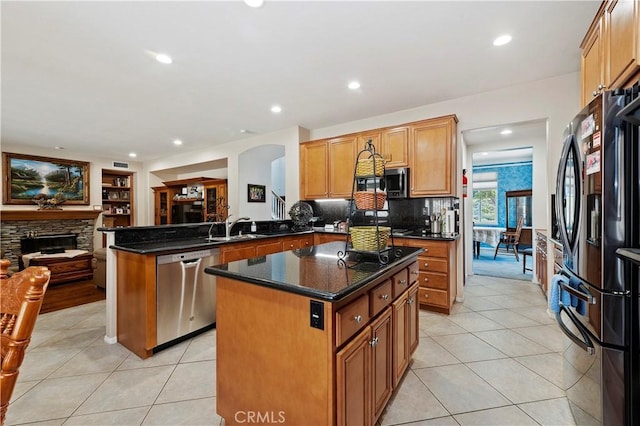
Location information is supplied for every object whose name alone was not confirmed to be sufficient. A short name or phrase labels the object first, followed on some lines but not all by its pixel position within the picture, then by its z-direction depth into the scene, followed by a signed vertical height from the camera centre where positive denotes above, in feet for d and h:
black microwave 12.82 +1.35
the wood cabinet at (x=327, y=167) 14.76 +2.54
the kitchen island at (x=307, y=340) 3.87 -2.03
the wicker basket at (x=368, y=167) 5.62 +0.93
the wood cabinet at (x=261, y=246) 10.27 -1.44
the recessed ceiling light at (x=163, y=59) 8.73 +5.03
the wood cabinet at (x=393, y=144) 12.91 +3.27
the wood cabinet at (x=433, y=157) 11.80 +2.42
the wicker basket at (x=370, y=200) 5.32 +0.25
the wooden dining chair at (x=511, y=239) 21.17 -2.25
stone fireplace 19.48 -0.79
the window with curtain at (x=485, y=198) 28.68 +1.42
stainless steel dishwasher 8.24 -2.57
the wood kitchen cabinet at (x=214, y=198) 21.95 +1.30
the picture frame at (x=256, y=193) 19.69 +1.48
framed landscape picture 19.70 +2.84
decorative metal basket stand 5.37 -0.39
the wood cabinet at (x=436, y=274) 10.92 -2.50
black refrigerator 4.06 -0.85
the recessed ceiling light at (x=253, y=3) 6.41 +4.93
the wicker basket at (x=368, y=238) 5.46 -0.51
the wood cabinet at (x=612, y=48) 4.94 +3.39
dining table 25.95 -2.24
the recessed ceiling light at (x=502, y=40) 7.95 +5.02
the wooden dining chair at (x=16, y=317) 2.68 -1.05
